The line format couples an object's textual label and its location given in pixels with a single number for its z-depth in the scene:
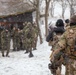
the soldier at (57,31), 8.84
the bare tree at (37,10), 21.48
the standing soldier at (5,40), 15.19
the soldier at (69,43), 5.66
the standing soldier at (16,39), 18.42
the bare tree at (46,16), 22.00
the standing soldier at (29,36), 14.49
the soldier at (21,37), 18.61
